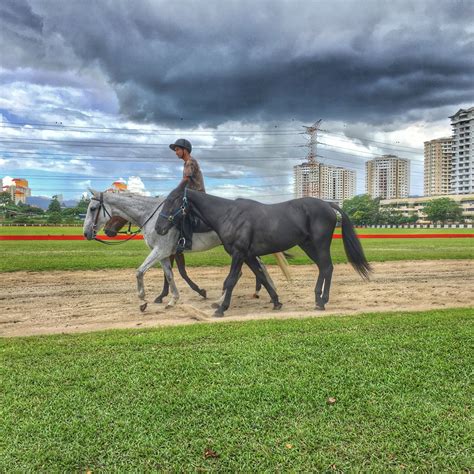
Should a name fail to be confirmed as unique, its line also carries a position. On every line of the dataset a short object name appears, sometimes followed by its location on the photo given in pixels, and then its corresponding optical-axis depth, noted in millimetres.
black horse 7320
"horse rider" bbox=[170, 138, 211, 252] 7809
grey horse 7965
